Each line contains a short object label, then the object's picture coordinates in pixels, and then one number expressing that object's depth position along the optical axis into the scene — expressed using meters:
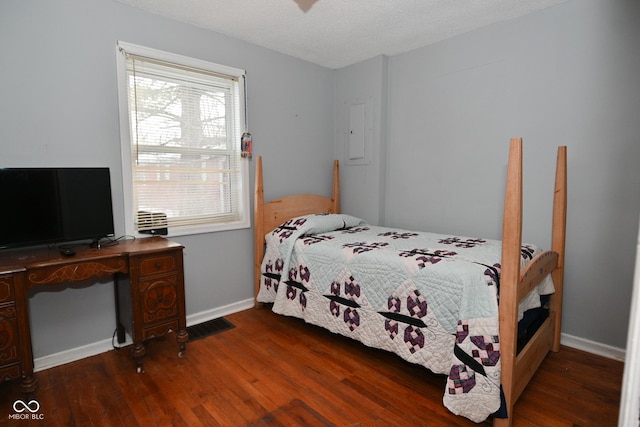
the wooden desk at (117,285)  1.71
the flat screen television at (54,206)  1.92
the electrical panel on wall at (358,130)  3.57
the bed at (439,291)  1.63
